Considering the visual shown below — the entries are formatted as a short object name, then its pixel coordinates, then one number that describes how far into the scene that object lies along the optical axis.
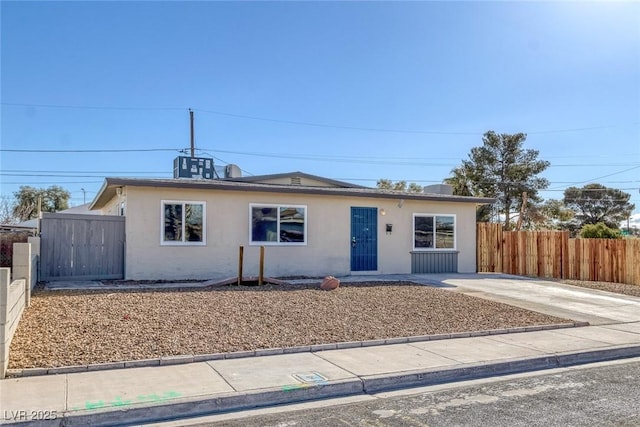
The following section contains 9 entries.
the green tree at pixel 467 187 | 37.31
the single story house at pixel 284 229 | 13.26
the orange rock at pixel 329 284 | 11.97
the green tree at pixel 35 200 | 35.31
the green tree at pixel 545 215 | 36.75
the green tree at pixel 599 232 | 21.98
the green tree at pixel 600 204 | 50.22
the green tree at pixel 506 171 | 36.44
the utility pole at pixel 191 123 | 30.33
